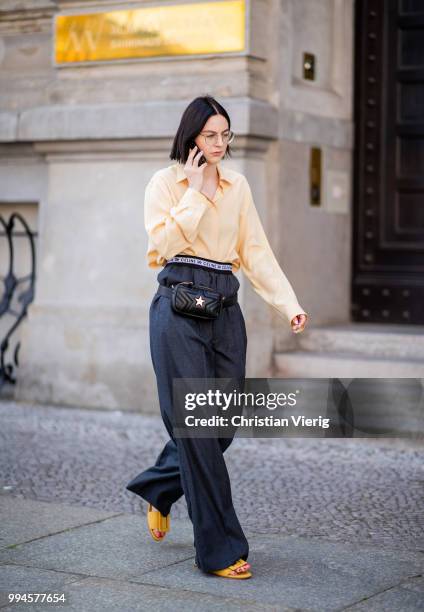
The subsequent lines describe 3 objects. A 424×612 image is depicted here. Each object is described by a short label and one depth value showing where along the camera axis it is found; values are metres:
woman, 7.57
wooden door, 14.38
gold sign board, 13.38
